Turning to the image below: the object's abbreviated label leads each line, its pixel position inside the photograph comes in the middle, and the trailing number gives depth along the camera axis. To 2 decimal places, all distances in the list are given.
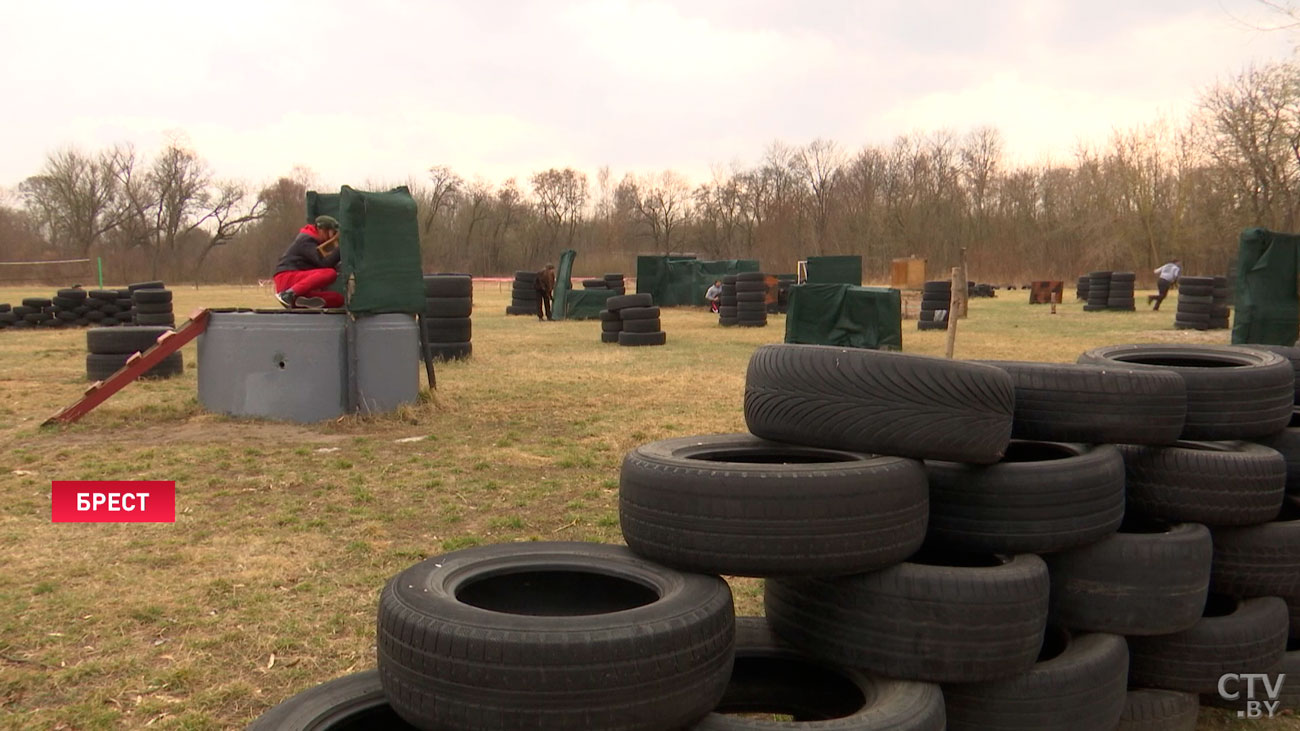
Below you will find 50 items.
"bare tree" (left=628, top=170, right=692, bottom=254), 69.56
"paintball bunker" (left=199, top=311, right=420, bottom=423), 9.09
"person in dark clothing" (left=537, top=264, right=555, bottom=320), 26.09
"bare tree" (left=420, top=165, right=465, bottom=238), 69.12
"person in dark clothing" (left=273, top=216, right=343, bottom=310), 9.98
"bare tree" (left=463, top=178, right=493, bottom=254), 71.12
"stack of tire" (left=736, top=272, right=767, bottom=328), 23.12
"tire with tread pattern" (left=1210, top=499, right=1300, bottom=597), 3.84
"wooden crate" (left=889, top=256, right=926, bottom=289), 26.16
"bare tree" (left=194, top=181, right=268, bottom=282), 66.62
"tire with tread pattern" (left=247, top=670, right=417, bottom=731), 2.65
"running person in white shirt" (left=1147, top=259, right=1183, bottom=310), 29.80
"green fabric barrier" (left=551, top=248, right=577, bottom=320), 26.30
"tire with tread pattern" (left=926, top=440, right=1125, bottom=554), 3.23
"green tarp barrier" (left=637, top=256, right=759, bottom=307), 30.98
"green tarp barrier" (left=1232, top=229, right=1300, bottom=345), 13.41
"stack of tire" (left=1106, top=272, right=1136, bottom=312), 29.31
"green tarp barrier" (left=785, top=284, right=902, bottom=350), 15.82
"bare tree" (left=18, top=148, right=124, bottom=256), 63.31
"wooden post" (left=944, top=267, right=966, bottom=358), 12.64
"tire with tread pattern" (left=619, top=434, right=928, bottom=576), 2.83
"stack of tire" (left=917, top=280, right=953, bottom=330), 22.70
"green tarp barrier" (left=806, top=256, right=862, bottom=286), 20.48
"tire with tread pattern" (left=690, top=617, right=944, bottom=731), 3.27
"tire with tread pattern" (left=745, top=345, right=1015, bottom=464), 3.17
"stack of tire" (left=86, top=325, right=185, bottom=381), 12.27
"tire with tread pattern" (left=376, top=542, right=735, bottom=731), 2.40
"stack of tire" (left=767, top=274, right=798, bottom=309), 27.40
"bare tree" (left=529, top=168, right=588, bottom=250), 72.62
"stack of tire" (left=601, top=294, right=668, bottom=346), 18.42
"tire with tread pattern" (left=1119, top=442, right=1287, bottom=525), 3.68
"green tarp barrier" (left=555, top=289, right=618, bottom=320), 26.28
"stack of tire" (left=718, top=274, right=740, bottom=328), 23.66
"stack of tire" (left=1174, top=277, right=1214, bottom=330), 21.70
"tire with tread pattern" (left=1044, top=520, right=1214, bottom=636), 3.40
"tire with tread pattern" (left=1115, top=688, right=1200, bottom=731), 3.46
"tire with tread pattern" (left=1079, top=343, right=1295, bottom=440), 3.87
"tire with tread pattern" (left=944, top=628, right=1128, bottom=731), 3.06
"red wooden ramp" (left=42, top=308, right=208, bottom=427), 9.12
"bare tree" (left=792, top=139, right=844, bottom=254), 60.62
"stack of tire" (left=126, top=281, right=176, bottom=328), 18.63
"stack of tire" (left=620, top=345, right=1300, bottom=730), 2.91
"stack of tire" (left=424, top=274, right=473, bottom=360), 14.72
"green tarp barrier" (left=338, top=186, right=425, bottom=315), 9.24
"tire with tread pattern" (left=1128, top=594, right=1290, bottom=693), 3.60
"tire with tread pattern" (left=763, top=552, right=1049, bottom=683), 2.91
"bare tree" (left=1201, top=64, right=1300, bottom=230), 32.97
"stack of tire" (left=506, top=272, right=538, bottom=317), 28.62
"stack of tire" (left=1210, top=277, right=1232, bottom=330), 21.92
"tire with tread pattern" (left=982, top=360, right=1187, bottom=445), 3.49
